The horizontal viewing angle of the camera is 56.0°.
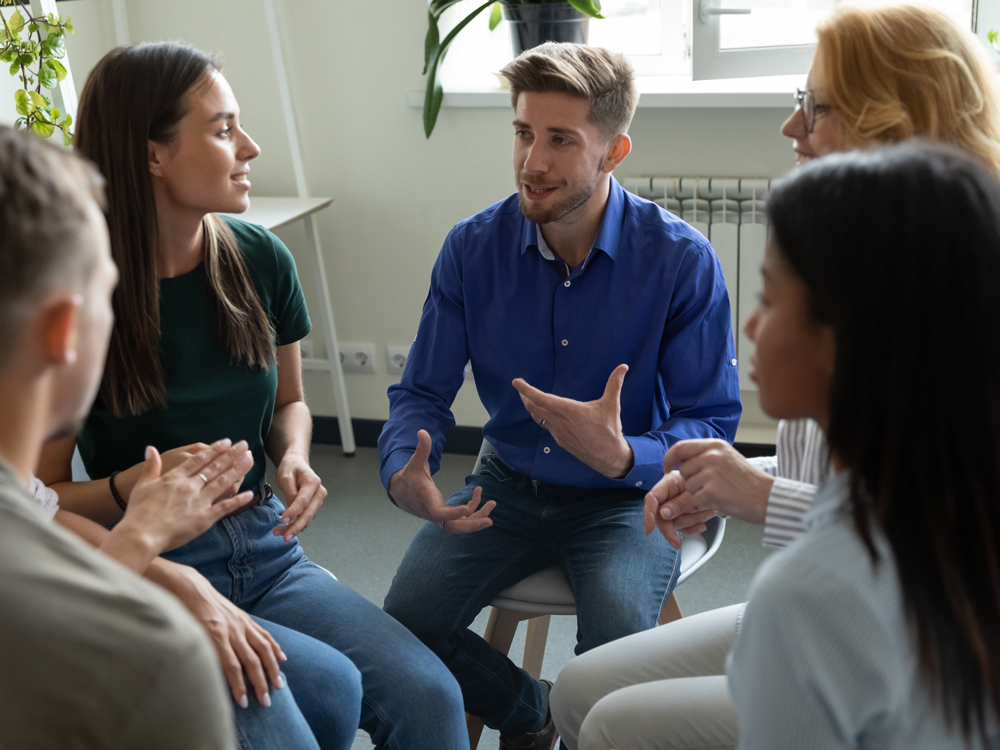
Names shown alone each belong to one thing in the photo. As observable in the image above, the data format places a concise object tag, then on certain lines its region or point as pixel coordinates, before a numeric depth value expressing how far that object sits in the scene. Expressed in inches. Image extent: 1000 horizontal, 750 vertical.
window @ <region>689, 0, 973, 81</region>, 104.7
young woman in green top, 53.0
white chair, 60.8
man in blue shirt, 61.1
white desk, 107.5
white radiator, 105.1
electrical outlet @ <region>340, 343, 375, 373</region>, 126.0
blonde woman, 48.3
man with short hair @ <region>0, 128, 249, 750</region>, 25.9
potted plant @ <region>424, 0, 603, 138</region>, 99.6
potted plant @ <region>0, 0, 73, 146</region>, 68.7
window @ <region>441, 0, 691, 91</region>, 116.4
